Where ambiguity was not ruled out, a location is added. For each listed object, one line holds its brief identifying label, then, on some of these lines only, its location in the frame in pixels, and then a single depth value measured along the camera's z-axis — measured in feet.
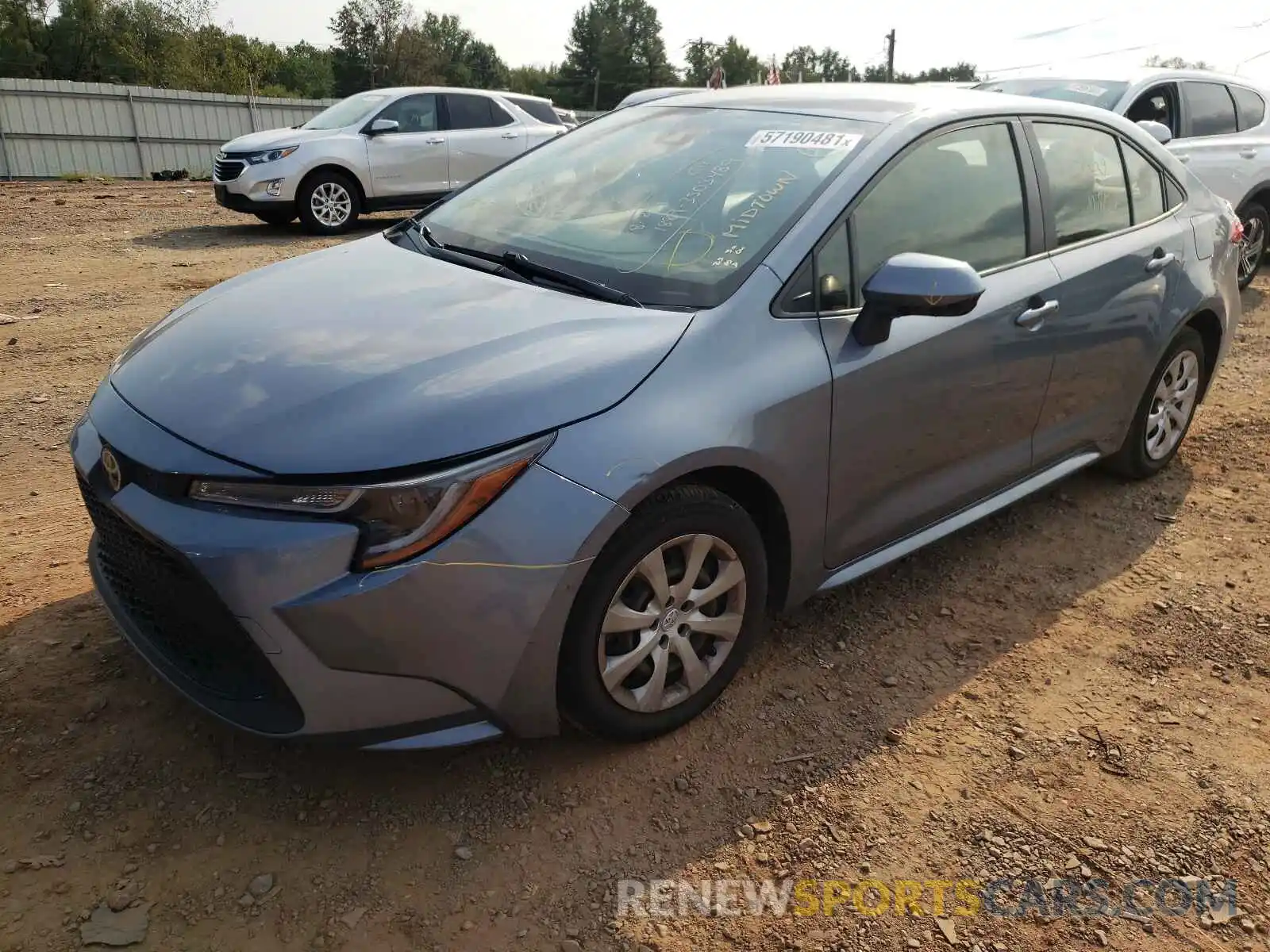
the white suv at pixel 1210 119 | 24.35
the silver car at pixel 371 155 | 34.81
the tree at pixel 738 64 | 291.79
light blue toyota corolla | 6.79
